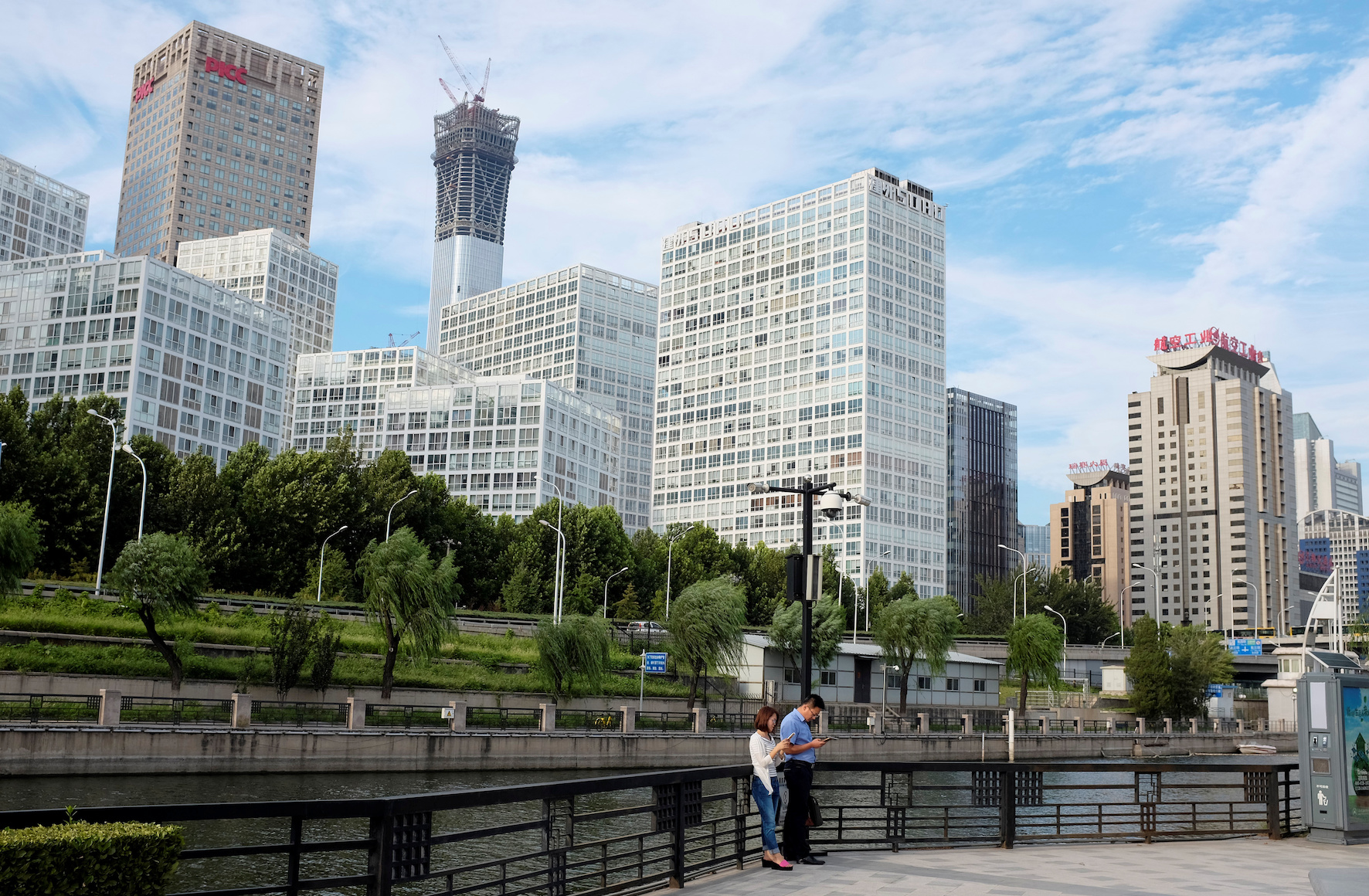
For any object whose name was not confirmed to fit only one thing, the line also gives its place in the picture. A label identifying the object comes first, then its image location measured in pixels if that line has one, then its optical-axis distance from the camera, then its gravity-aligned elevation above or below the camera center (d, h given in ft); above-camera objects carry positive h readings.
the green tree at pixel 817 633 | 238.07 -0.76
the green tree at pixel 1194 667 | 290.76 -6.74
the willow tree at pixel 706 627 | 210.18 -0.34
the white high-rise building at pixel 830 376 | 568.41 +127.59
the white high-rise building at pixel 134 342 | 415.03 +96.09
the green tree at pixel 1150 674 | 287.07 -8.25
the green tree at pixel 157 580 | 166.40 +3.96
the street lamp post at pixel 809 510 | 64.23 +7.59
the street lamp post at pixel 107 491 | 212.84 +21.91
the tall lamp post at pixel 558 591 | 263.29 +6.84
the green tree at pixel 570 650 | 196.95 -4.90
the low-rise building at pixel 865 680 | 236.63 -10.63
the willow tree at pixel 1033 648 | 264.31 -2.60
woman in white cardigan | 45.88 -5.81
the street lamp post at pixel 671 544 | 304.09 +24.94
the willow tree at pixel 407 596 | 183.21 +3.22
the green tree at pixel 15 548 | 163.63 +7.87
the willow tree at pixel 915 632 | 244.01 +0.04
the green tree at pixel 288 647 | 169.58 -4.99
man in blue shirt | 47.42 -5.77
